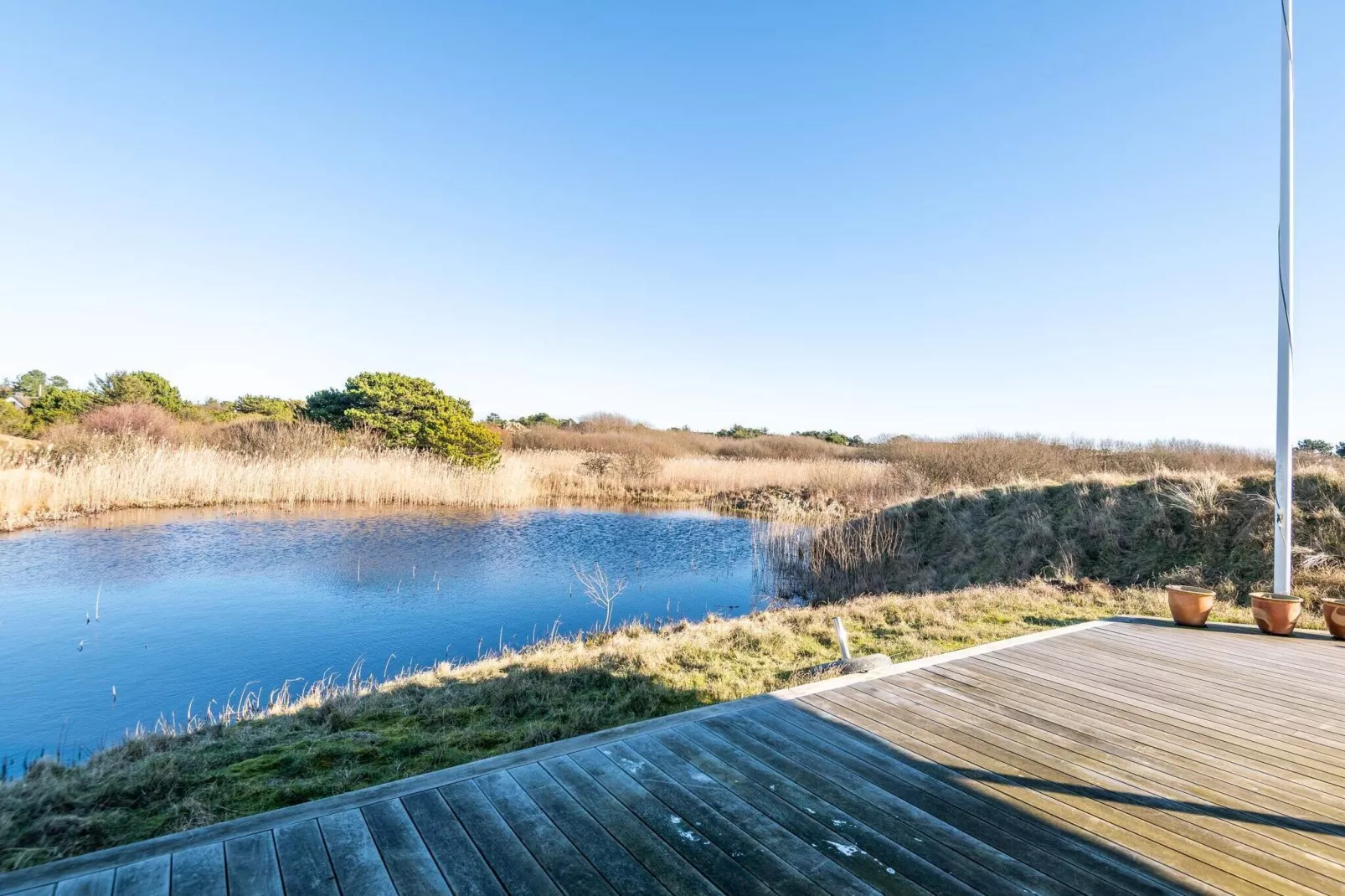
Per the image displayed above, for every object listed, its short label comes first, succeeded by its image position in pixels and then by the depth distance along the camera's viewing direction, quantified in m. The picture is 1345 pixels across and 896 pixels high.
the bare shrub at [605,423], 40.53
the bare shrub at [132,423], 17.41
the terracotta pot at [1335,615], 4.64
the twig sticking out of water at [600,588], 8.78
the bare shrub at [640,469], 22.25
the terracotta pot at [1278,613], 4.74
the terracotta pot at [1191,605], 5.04
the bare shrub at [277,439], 17.89
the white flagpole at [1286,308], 4.88
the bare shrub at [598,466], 22.44
